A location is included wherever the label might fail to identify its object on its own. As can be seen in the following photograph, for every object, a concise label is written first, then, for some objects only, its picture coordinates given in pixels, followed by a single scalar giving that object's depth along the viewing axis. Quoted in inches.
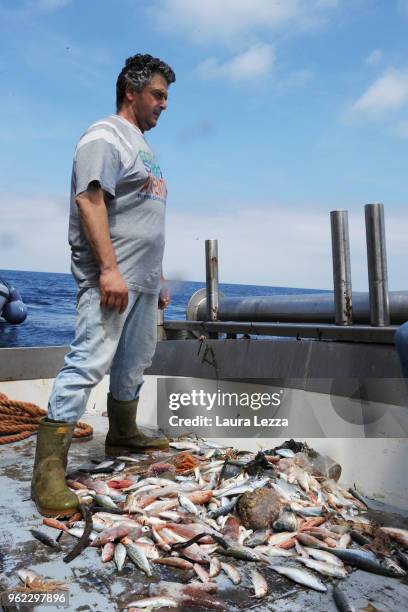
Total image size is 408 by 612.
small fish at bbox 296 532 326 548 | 106.2
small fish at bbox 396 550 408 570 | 101.9
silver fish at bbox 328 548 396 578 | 96.7
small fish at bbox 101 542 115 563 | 96.3
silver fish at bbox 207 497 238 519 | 117.3
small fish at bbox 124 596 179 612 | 81.1
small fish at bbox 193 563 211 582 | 90.9
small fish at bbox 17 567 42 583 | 86.7
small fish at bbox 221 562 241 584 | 90.7
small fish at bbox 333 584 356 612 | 82.5
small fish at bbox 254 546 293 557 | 102.0
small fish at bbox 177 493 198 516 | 118.7
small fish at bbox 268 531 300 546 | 107.3
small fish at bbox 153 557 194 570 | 94.8
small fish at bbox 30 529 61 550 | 99.8
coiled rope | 176.7
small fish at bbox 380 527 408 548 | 112.5
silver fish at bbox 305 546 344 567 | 98.8
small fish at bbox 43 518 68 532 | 107.4
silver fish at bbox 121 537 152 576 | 92.9
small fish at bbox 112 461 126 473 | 146.0
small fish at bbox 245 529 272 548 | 106.7
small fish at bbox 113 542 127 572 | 93.7
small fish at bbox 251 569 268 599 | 86.4
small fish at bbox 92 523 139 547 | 101.7
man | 119.8
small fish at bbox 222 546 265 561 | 98.6
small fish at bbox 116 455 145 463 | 154.6
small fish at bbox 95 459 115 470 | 145.7
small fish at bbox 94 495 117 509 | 119.3
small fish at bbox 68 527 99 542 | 104.4
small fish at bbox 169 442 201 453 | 164.0
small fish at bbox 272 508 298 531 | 112.7
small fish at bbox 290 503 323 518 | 120.5
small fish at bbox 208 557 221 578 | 92.5
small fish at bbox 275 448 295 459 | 153.9
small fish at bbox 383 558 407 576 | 97.2
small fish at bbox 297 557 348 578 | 94.7
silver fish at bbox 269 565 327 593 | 89.7
